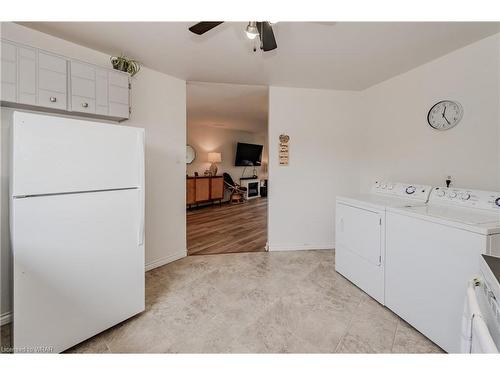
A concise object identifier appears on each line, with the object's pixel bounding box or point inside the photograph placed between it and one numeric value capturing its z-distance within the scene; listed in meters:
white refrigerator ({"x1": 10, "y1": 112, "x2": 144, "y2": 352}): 1.31
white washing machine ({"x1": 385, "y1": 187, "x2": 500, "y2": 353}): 1.38
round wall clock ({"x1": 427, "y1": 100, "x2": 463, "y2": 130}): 2.20
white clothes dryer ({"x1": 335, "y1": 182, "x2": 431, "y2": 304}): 2.03
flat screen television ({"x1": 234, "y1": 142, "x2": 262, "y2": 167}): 7.87
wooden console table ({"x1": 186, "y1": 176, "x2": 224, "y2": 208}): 6.06
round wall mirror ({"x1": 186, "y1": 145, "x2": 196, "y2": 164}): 6.54
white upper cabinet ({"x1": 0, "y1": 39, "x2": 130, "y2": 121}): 1.60
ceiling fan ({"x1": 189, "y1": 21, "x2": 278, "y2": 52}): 1.42
